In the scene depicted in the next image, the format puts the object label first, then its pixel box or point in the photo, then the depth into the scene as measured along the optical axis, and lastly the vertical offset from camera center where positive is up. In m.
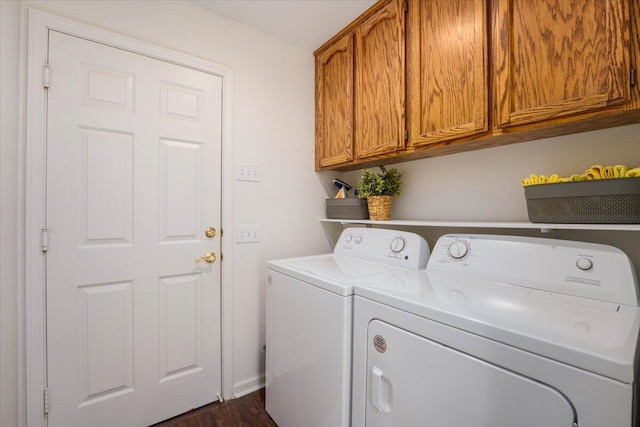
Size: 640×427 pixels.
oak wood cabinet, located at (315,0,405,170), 1.54 +0.77
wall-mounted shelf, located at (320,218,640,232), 0.91 -0.05
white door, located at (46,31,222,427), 1.32 -0.14
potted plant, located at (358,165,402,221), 1.76 +0.14
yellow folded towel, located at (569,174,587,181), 1.00 +0.13
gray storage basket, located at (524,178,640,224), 0.91 +0.04
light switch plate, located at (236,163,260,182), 1.81 +0.25
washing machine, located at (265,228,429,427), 1.10 -0.49
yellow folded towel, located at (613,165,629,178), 0.92 +0.14
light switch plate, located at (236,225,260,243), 1.81 -0.15
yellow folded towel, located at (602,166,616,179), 0.95 +0.14
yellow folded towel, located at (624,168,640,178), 0.90 +0.13
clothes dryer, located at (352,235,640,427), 0.59 -0.32
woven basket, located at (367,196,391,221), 1.76 +0.03
